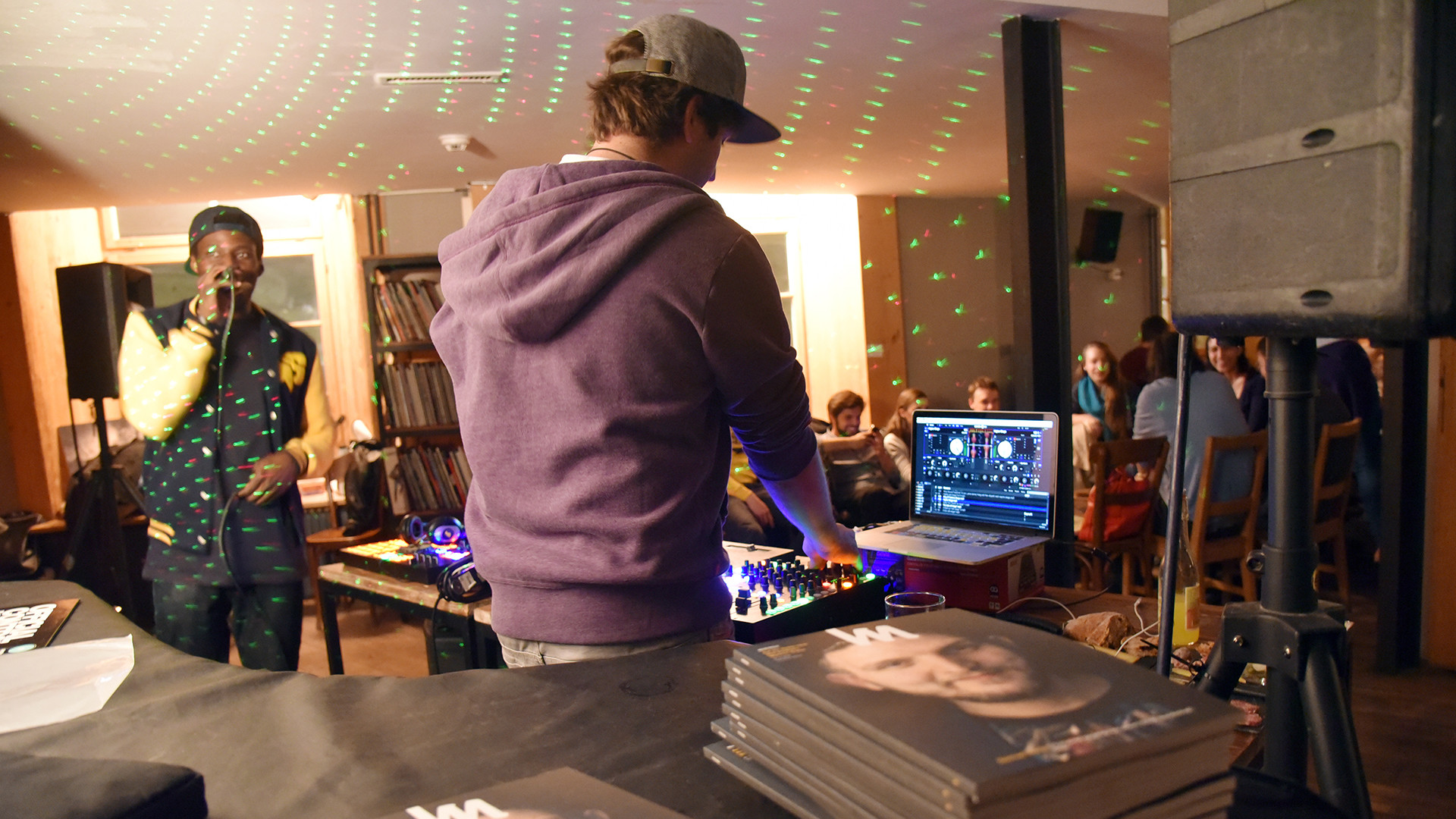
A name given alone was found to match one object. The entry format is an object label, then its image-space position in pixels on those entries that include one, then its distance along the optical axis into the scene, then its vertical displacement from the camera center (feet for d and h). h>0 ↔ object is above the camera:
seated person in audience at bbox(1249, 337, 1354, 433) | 13.00 -1.49
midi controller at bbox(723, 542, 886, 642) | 5.29 -1.57
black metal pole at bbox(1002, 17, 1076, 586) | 9.62 +1.01
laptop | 6.46 -1.22
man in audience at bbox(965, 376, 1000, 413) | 17.61 -1.34
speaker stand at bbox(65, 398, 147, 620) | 13.89 -2.57
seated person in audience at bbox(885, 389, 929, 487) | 15.61 -1.83
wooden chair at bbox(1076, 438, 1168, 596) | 11.76 -2.46
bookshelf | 16.02 -0.53
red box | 5.83 -1.62
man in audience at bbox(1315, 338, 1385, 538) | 14.32 -1.38
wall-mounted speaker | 25.93 +2.33
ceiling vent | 10.87 +3.29
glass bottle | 4.83 -1.55
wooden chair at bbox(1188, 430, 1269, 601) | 11.73 -2.74
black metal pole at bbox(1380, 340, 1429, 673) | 10.86 -2.44
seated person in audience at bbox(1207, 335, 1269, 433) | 14.33 -1.11
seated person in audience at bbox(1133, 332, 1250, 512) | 12.22 -1.42
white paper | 2.91 -1.05
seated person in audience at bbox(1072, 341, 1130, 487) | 14.69 -1.63
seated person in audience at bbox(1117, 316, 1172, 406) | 19.63 -1.18
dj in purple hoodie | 3.34 -0.11
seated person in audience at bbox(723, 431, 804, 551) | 11.64 -2.39
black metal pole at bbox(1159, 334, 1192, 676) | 3.12 -0.80
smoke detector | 14.01 +3.26
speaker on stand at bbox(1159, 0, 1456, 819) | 2.17 +0.23
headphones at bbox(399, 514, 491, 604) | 6.71 -1.67
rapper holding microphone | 6.71 -0.69
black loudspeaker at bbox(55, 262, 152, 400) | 12.78 +0.74
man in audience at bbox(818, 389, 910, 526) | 14.65 -2.42
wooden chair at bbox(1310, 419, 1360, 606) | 12.09 -2.44
